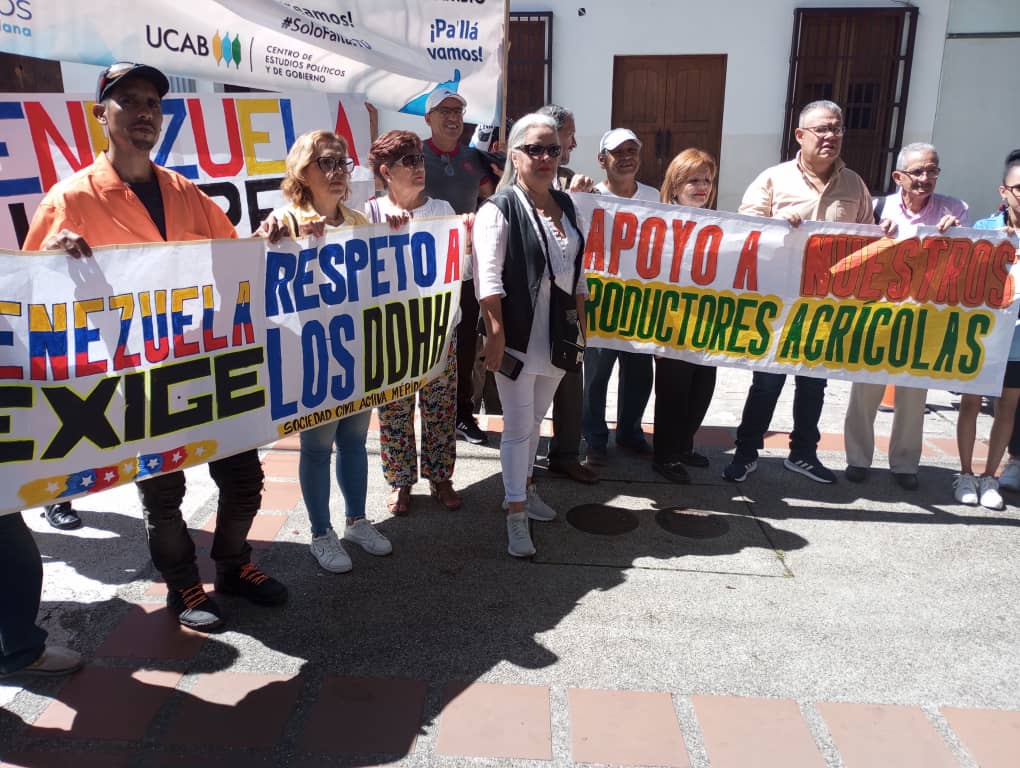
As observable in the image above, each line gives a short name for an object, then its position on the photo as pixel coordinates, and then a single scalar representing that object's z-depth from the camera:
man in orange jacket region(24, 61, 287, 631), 2.42
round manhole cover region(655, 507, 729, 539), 3.78
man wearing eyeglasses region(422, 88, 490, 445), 4.05
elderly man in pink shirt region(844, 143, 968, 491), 3.91
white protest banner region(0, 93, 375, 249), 3.11
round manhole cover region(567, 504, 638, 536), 3.78
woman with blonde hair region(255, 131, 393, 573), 2.92
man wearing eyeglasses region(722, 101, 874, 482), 3.89
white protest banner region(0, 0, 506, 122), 3.27
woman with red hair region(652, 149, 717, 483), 4.09
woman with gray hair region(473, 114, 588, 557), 3.13
